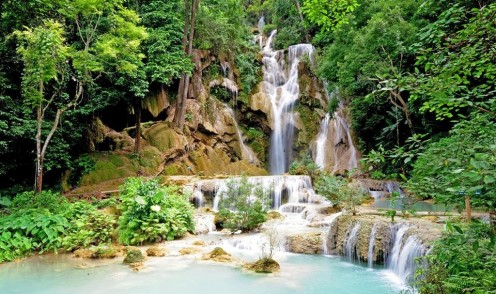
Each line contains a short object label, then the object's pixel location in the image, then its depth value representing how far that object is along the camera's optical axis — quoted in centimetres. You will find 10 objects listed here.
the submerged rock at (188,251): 845
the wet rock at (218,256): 788
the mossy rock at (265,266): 705
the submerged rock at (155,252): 828
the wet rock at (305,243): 859
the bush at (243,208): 1027
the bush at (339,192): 962
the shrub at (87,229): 892
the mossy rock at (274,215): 1209
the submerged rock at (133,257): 775
